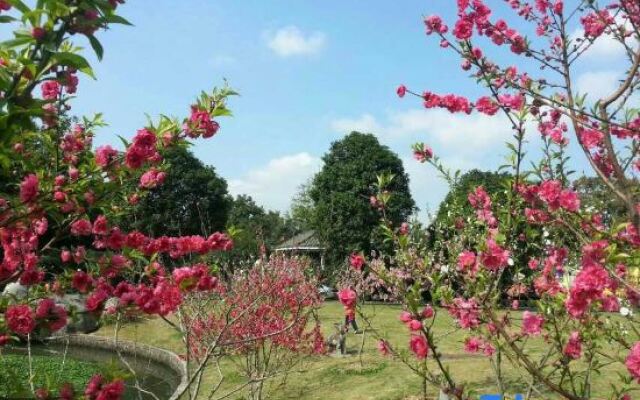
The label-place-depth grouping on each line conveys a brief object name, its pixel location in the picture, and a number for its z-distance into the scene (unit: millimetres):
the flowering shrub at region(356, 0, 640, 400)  2602
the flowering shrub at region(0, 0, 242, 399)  1697
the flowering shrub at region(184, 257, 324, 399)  8617
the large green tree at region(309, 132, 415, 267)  30703
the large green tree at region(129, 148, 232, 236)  31688
